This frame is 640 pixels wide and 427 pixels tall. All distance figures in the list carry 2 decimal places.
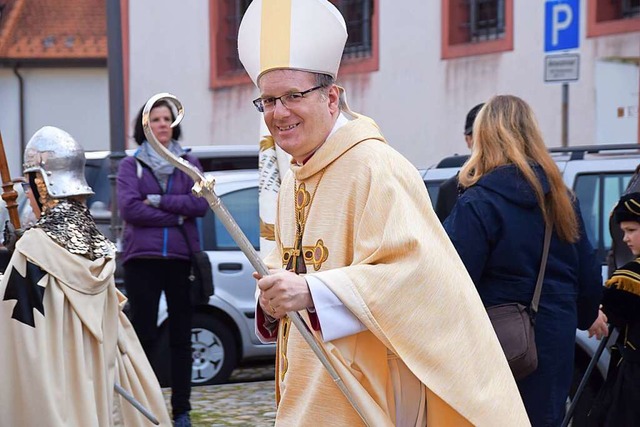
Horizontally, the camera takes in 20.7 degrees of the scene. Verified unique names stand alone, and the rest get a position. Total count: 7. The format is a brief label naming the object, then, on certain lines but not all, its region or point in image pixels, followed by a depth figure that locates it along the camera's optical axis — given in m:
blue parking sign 12.82
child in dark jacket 7.10
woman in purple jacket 9.79
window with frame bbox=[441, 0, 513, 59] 21.26
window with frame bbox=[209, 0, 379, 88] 24.14
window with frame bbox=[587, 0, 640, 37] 18.93
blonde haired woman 6.53
